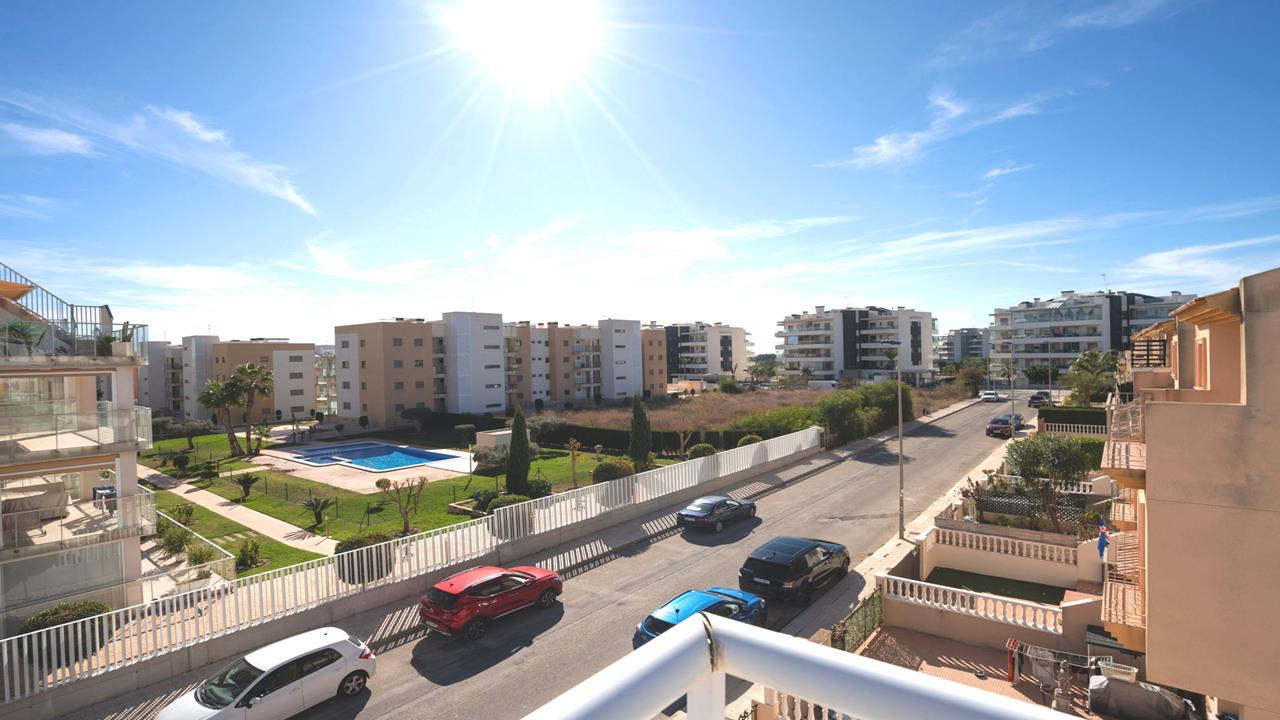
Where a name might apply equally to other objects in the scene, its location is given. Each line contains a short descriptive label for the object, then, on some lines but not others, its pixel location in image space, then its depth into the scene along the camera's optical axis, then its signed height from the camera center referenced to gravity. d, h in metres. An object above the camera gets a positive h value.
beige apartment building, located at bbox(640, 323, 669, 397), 79.19 -0.75
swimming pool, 36.88 -6.03
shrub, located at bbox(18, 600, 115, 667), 10.59 -4.68
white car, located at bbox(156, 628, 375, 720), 9.66 -5.10
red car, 12.93 -5.07
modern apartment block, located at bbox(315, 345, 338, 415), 68.44 -2.85
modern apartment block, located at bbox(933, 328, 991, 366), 141.00 +1.14
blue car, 11.83 -4.94
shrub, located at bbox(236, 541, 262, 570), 18.42 -5.59
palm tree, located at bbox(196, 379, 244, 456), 40.94 -2.36
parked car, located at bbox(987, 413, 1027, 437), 37.22 -4.56
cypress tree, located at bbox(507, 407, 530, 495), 23.97 -3.93
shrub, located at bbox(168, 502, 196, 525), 22.64 -5.39
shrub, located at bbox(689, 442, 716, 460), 29.77 -4.52
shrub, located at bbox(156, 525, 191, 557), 18.41 -5.15
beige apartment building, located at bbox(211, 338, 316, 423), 62.22 -0.55
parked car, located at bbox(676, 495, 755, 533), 20.05 -5.07
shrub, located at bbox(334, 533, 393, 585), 14.03 -4.55
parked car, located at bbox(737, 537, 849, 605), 14.37 -4.99
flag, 14.07 -4.37
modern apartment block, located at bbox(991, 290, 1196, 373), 74.44 +2.82
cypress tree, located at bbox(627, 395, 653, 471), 28.30 -3.65
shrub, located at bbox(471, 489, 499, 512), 22.47 -5.04
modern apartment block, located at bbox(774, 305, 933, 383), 83.81 +1.10
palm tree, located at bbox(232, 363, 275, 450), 41.84 -1.26
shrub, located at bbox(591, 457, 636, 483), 24.88 -4.51
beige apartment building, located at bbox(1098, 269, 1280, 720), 6.88 -2.06
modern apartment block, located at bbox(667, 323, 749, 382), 105.88 +0.23
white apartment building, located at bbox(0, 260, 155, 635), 13.12 -1.90
